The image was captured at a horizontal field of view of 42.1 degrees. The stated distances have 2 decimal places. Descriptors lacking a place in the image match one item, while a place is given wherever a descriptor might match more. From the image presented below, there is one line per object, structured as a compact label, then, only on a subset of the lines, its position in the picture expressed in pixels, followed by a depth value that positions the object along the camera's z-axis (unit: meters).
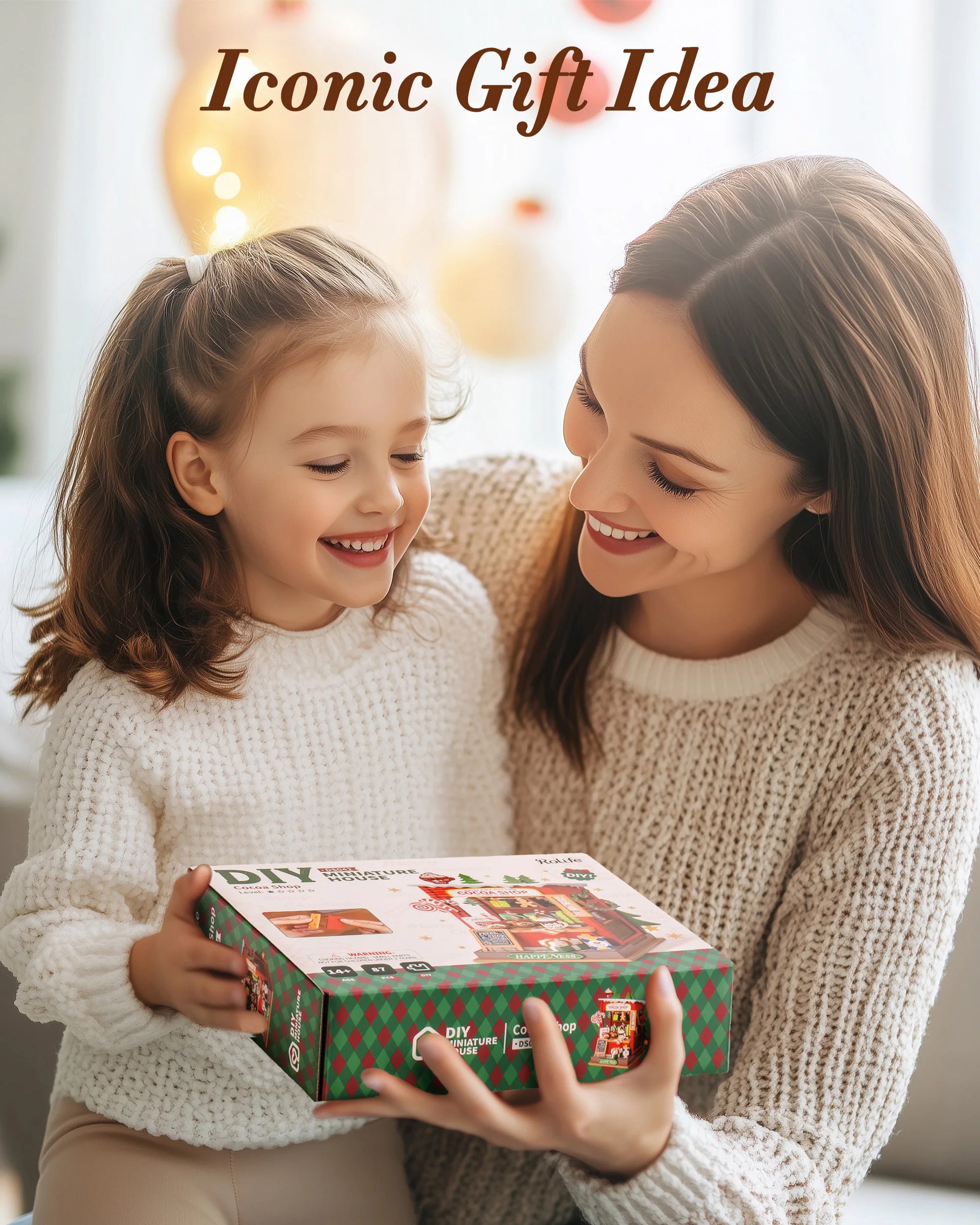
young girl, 0.97
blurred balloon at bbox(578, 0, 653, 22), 2.33
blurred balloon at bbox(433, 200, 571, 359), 2.27
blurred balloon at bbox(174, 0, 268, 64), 2.09
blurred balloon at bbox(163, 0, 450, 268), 2.03
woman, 0.96
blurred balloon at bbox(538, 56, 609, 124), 2.26
